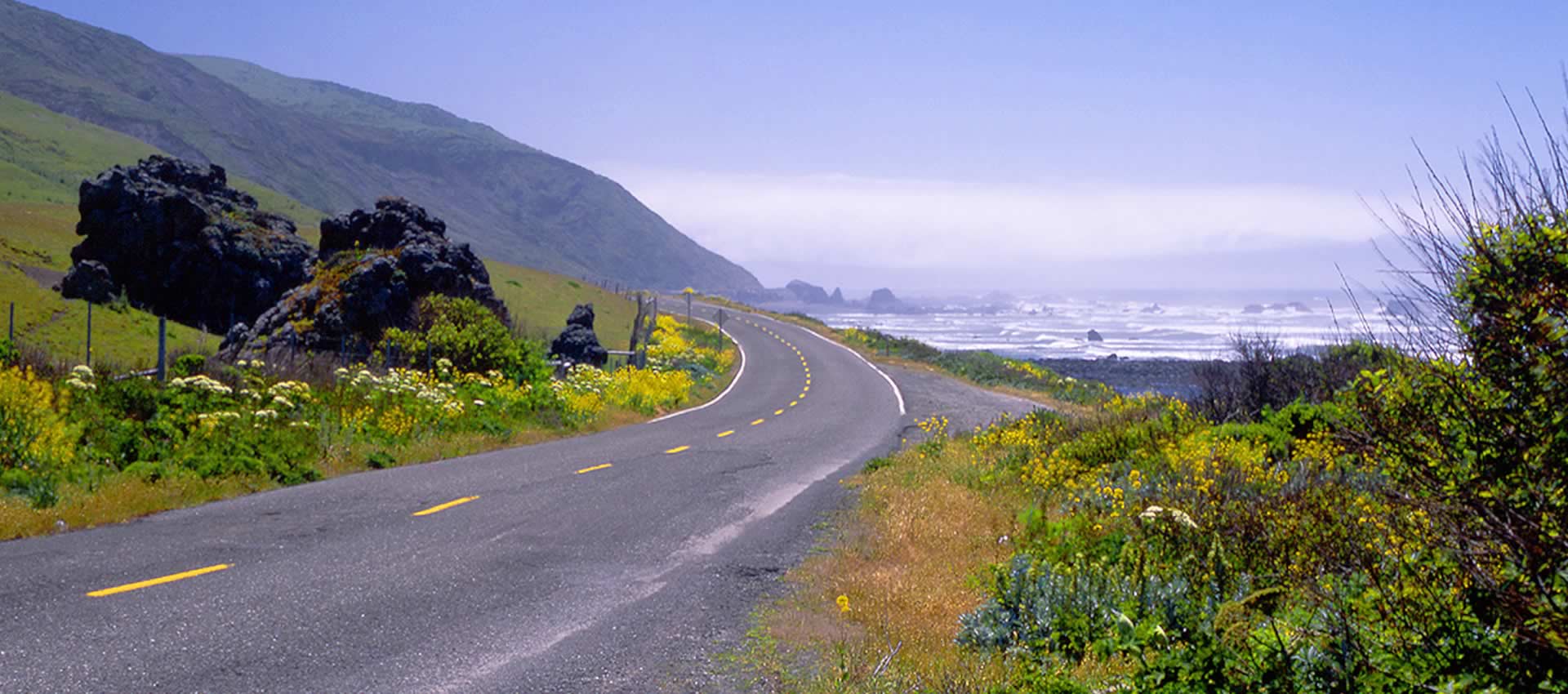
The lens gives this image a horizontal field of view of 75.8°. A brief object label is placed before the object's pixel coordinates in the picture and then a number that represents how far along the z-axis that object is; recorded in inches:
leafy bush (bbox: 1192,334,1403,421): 637.9
